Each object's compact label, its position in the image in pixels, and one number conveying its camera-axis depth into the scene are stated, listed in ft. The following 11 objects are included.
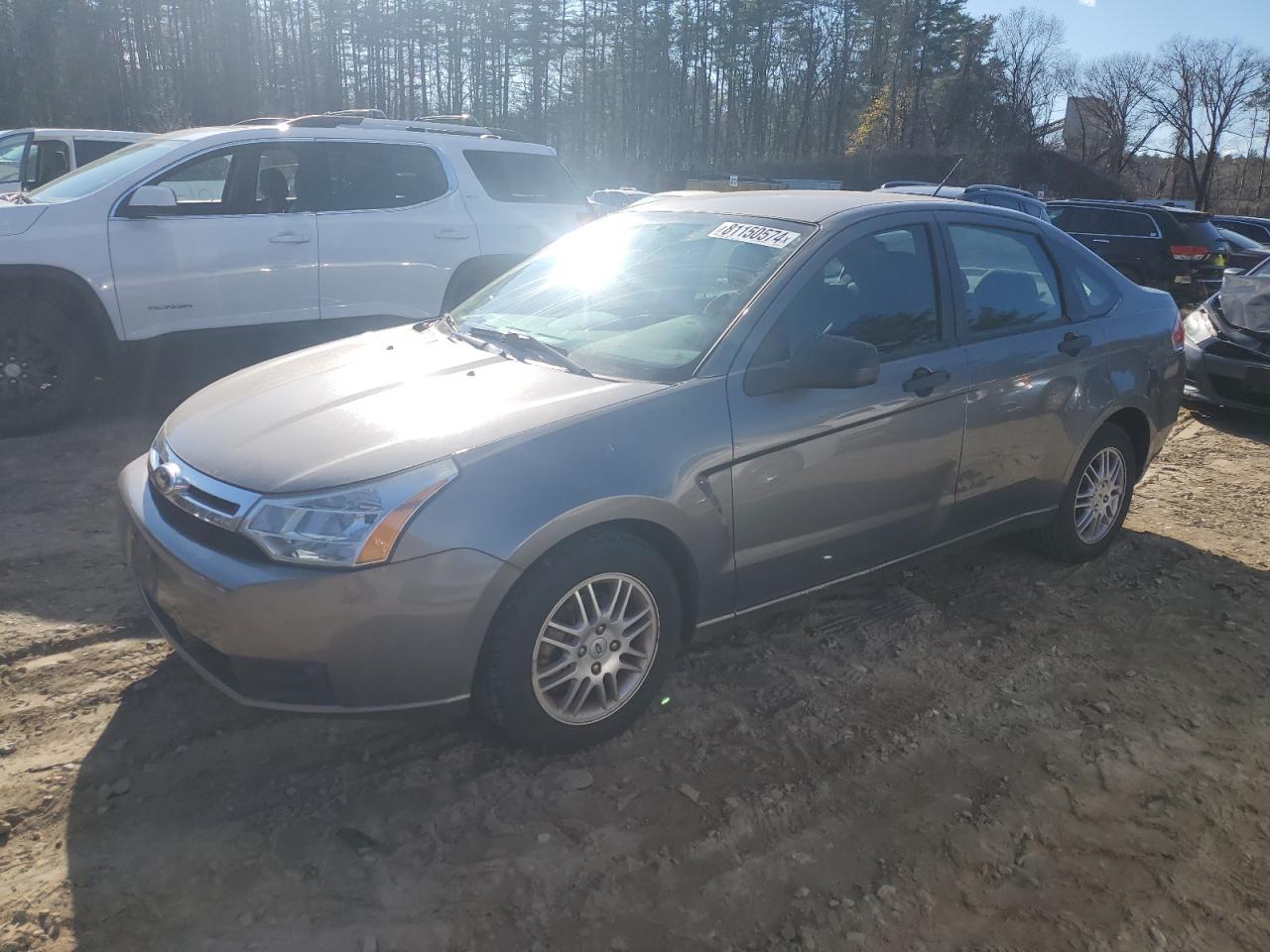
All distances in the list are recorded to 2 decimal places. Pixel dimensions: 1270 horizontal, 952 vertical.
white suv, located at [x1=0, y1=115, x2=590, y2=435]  20.02
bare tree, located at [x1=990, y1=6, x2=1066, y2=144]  205.67
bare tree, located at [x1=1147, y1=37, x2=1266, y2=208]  194.70
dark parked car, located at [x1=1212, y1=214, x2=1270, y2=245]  69.67
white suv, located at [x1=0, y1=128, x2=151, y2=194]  34.45
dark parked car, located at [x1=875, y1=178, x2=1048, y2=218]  48.31
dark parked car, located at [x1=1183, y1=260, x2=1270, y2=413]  25.76
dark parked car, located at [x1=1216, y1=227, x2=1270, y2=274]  58.13
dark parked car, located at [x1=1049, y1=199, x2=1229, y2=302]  53.67
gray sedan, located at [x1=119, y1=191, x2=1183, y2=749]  8.98
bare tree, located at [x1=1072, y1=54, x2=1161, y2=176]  204.44
